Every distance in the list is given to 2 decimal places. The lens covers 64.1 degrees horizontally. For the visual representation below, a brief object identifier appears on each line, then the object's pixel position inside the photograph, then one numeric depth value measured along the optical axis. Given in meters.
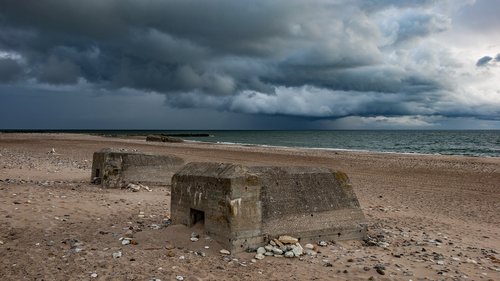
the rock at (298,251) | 6.41
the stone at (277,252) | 6.43
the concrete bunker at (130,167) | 12.36
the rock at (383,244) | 7.35
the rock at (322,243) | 7.01
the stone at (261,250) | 6.41
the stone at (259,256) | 6.23
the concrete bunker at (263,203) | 6.44
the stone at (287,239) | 6.68
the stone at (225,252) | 6.30
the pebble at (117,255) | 6.01
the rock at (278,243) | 6.59
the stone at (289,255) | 6.36
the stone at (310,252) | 6.53
